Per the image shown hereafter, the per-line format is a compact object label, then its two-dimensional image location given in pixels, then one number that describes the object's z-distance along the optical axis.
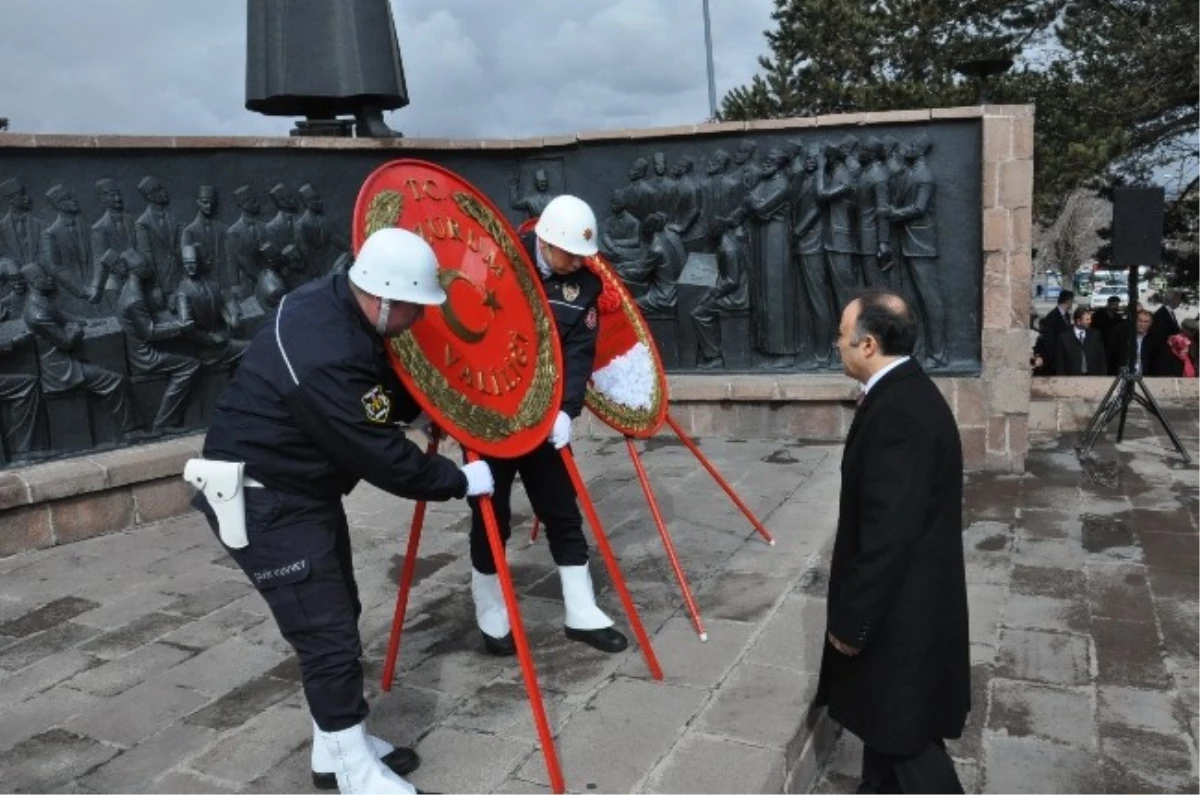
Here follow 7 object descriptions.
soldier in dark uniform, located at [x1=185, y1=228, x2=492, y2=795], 2.89
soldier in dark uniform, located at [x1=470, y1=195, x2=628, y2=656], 4.34
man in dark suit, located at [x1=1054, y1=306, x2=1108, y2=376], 12.16
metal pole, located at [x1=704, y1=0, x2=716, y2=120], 21.56
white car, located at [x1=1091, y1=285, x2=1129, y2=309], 42.75
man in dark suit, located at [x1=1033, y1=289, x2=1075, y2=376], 12.34
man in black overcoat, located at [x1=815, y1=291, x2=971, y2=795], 2.83
